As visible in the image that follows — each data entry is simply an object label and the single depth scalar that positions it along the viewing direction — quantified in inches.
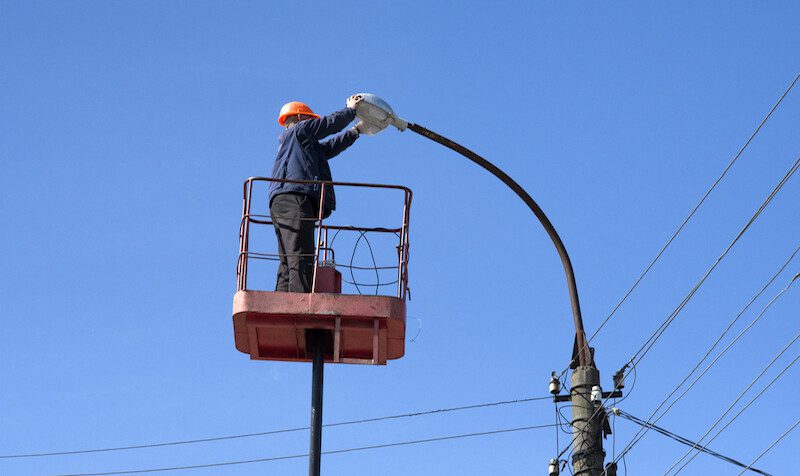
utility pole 607.8
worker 608.4
